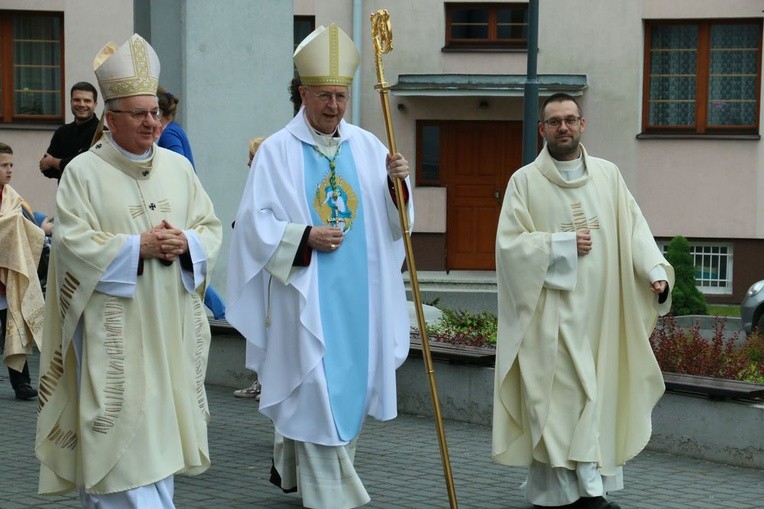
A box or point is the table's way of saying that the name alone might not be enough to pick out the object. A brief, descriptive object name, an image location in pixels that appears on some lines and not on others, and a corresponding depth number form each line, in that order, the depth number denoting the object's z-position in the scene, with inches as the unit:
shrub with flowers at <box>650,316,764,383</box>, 387.9
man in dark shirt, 465.7
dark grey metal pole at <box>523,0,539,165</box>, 587.2
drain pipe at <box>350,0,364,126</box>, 968.9
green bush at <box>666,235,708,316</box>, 812.0
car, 658.2
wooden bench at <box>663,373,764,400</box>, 348.2
